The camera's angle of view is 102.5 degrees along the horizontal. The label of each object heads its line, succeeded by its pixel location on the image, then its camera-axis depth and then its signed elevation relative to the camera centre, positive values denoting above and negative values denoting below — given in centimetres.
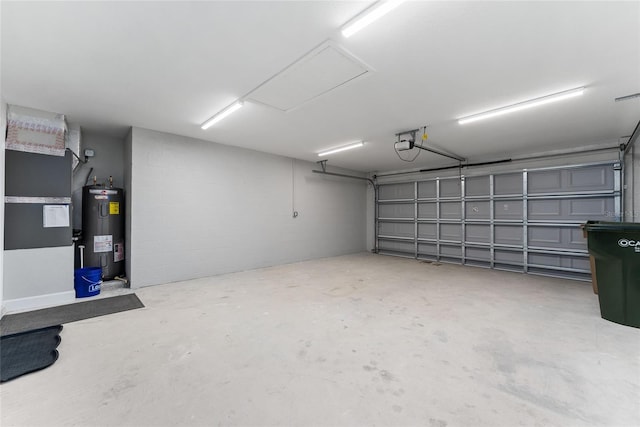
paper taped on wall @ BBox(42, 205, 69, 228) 345 -1
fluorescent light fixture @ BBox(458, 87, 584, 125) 289 +136
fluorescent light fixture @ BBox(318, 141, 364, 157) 512 +139
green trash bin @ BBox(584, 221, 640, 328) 282 -63
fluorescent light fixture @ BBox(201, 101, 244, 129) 327 +140
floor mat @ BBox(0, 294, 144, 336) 279 -119
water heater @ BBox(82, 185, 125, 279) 406 -21
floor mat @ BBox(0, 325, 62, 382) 200 -120
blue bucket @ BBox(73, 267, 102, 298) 368 -96
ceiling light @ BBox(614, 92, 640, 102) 292 +135
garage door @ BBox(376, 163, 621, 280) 490 -5
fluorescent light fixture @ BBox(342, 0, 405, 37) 165 +136
